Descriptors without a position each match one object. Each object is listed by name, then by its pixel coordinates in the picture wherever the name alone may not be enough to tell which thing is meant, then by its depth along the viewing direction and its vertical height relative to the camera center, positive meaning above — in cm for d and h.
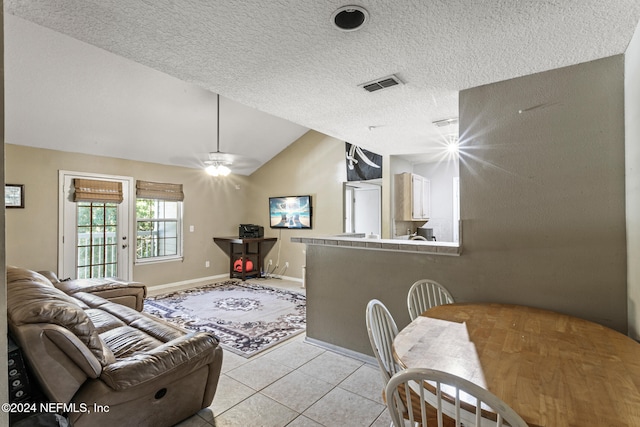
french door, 454 -29
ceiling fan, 438 +80
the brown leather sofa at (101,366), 147 -83
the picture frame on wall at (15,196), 398 +27
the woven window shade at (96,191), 462 +40
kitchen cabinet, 476 +33
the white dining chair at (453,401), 85 -58
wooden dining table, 92 -57
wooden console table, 634 -78
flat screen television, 619 +10
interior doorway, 625 +19
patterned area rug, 332 -132
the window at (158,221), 542 -9
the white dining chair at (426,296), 216 -60
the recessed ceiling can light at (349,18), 140 +95
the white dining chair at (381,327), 158 -61
